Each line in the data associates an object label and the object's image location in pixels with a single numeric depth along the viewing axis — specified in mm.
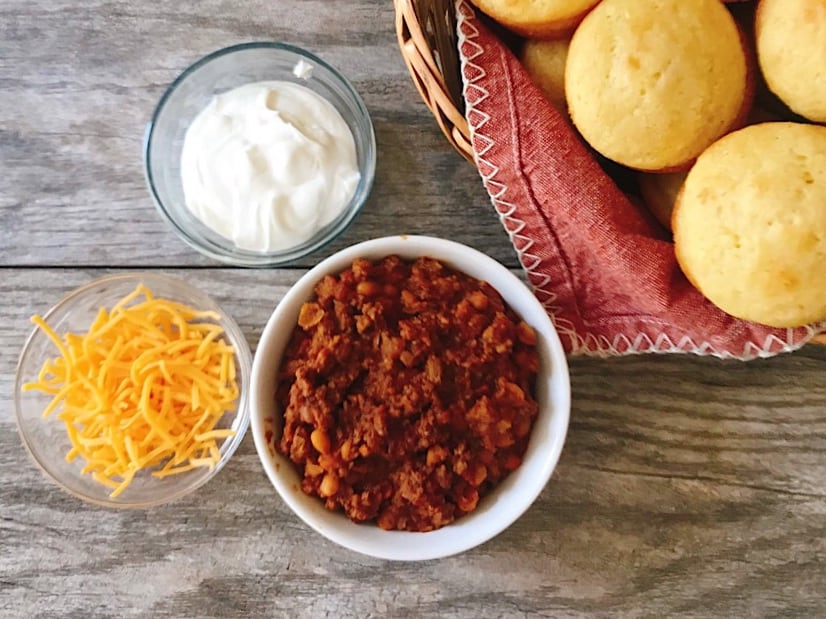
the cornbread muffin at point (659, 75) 229
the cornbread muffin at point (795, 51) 221
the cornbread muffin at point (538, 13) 242
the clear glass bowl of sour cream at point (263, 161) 292
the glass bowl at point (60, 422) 293
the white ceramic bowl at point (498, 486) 259
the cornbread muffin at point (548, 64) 264
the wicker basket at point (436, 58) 243
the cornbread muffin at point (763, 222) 217
